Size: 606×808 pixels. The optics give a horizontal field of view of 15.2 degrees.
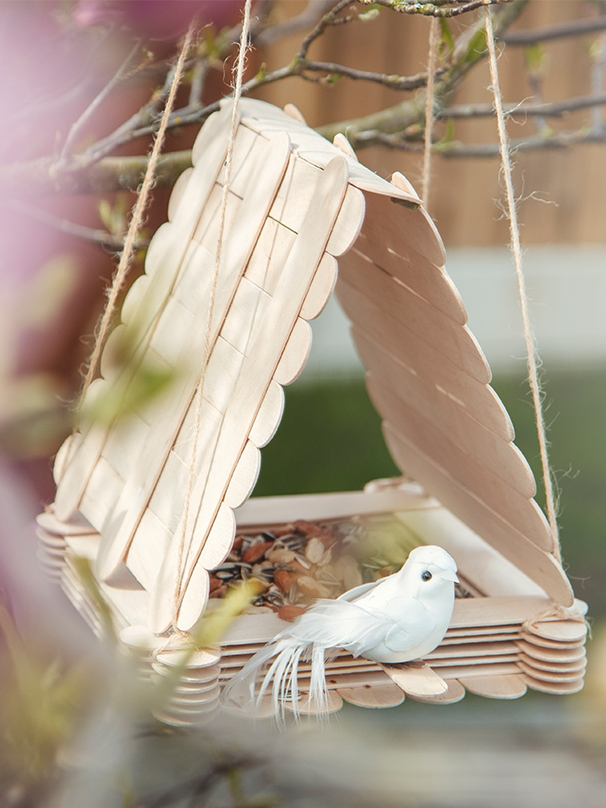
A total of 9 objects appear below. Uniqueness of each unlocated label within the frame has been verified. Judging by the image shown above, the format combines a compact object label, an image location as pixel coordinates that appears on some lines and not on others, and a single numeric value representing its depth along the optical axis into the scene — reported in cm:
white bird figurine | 67
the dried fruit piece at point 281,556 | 78
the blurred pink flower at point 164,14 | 38
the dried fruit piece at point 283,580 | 75
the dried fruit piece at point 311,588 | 74
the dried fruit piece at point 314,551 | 78
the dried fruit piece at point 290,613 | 69
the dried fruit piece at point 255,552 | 78
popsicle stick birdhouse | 68
